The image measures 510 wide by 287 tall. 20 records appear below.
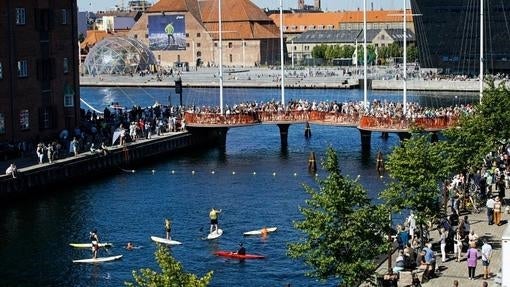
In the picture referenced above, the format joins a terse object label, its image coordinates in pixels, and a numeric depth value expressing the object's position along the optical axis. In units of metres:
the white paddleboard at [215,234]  51.78
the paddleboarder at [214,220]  52.06
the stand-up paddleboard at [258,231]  52.17
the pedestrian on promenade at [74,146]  71.98
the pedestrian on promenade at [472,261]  36.53
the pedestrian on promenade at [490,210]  45.56
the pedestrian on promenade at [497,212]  45.44
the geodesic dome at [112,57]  197.50
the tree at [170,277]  23.23
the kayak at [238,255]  47.06
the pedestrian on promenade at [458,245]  39.62
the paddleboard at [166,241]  50.69
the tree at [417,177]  40.62
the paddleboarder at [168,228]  51.41
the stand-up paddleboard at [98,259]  47.50
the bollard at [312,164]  73.78
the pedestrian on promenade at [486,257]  36.62
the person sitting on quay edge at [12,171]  63.16
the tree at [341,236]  33.31
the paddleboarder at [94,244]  47.72
